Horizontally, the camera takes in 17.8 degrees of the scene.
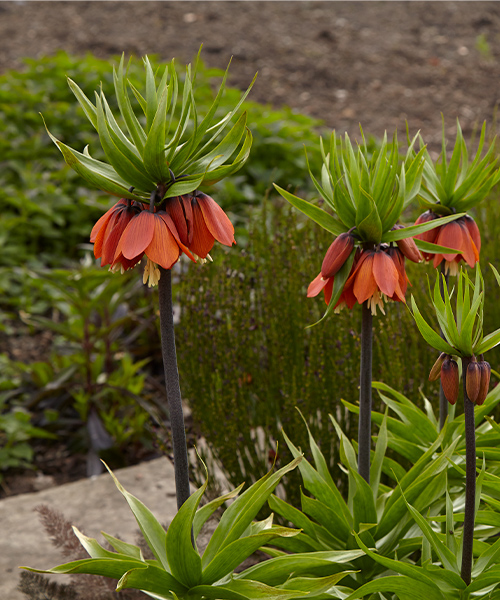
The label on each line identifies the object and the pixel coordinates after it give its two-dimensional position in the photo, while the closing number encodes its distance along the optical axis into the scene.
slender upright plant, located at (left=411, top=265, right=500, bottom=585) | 2.11
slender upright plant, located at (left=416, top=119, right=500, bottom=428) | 2.41
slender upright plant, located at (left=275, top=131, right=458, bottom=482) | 2.23
